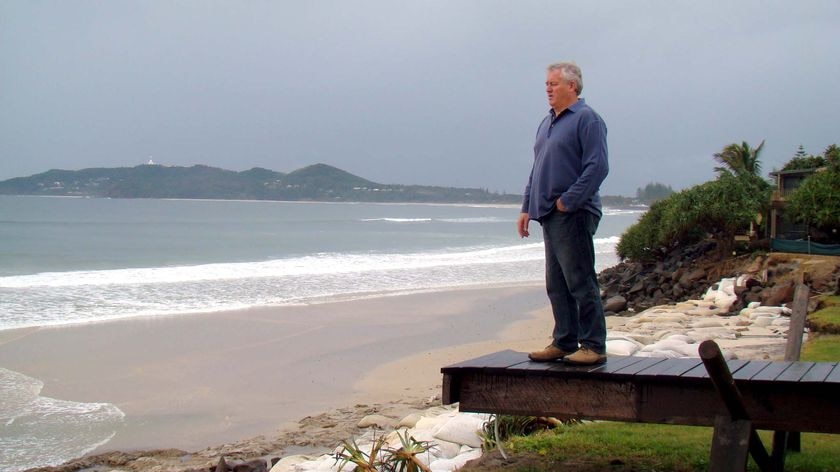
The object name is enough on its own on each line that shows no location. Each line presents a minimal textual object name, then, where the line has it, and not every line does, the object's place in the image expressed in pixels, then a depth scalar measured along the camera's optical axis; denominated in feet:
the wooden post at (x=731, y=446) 15.16
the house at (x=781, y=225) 104.12
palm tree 185.06
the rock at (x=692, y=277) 90.27
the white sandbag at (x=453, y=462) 23.31
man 18.53
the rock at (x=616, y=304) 80.48
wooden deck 15.96
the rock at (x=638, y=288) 89.72
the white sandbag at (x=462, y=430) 25.77
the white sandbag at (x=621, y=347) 38.37
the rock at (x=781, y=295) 58.48
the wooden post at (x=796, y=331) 20.15
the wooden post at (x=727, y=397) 13.79
